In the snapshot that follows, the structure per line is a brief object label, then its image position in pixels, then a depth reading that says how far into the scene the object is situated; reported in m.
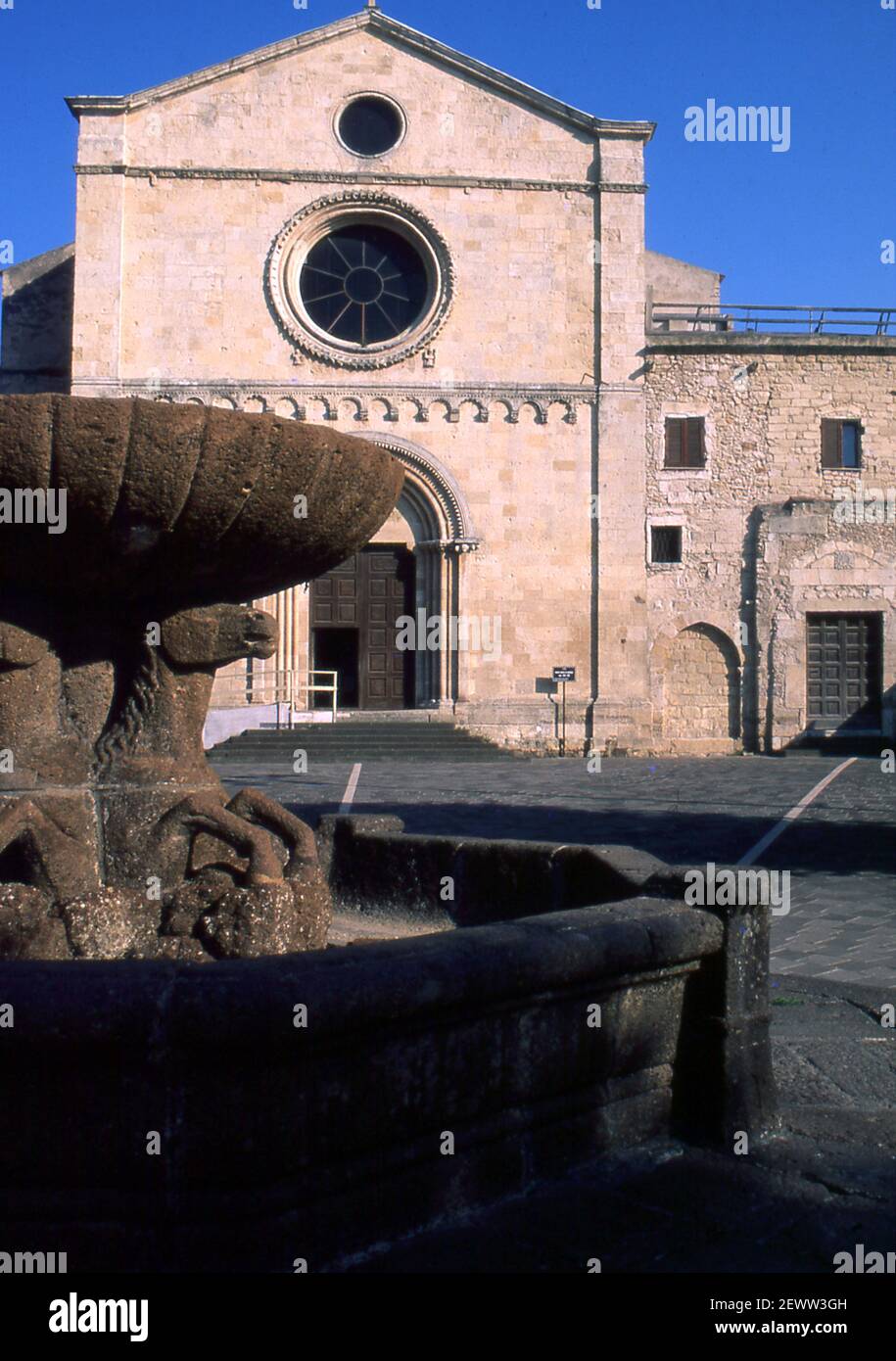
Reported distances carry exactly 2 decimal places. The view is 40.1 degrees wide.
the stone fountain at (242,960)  2.49
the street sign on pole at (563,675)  21.84
